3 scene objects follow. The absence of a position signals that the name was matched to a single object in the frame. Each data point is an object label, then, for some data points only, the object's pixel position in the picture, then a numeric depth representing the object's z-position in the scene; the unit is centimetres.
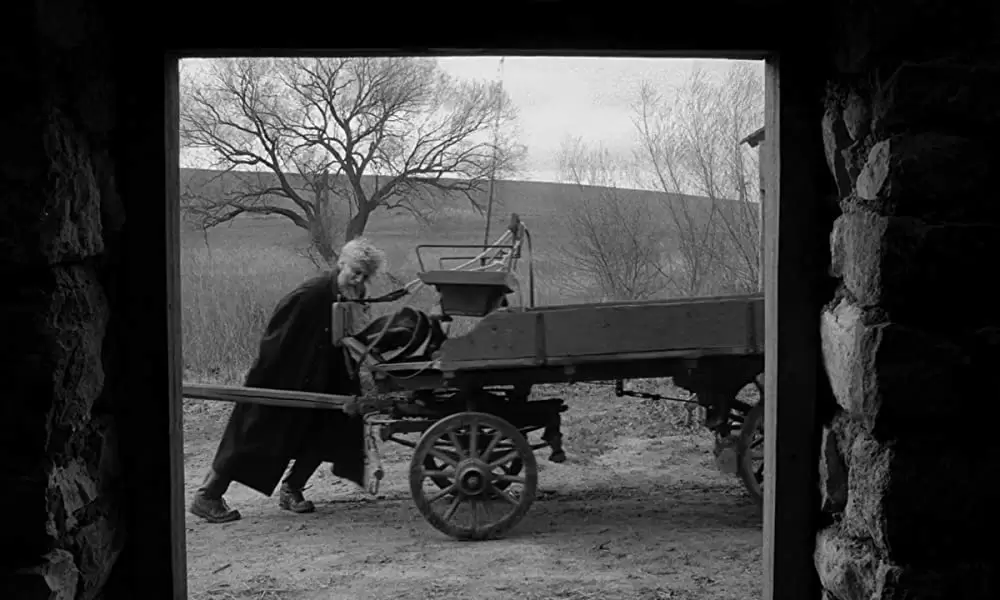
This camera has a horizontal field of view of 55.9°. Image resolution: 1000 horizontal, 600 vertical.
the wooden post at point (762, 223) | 554
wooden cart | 446
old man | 491
